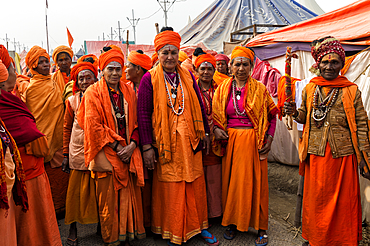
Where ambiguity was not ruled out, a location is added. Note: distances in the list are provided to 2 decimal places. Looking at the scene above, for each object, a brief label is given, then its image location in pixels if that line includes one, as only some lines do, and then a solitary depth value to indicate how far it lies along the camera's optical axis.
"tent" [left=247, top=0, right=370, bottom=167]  4.23
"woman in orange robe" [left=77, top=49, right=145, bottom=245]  2.96
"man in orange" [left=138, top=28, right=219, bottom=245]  3.11
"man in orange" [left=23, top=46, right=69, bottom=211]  4.02
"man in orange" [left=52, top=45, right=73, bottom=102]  4.62
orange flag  9.38
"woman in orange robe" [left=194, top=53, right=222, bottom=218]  3.77
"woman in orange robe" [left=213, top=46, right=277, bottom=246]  3.40
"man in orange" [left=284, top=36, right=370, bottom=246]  2.97
